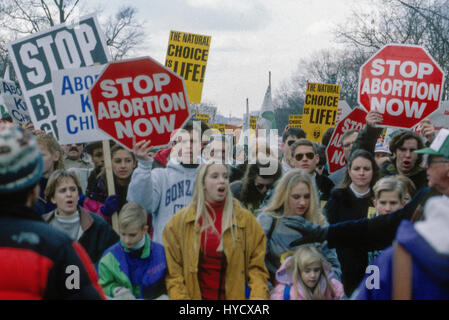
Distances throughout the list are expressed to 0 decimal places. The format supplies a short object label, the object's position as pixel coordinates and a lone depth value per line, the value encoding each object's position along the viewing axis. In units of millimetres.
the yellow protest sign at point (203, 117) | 16625
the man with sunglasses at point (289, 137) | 6881
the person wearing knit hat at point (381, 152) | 7251
